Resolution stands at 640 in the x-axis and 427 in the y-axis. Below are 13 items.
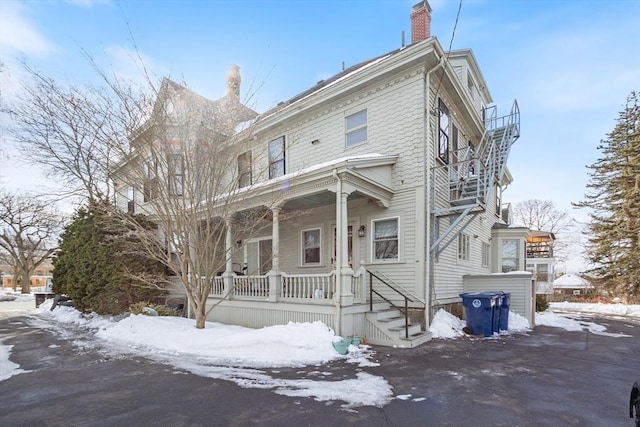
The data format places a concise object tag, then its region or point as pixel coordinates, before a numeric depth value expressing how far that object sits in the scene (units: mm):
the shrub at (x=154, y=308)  10789
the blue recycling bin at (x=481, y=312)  9289
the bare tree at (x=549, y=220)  40719
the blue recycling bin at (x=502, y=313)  9758
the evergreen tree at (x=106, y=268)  11500
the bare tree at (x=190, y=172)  8211
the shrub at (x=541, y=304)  15133
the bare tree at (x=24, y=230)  28250
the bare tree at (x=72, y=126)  8266
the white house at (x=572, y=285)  26044
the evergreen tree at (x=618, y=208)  22547
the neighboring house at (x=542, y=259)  30375
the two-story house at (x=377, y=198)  8474
